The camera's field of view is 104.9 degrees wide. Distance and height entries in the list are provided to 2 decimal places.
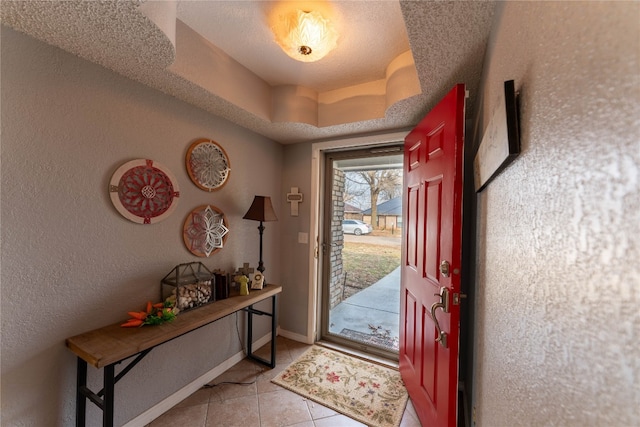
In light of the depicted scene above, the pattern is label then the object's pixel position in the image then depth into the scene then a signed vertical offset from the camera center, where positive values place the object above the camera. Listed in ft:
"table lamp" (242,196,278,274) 7.25 +0.15
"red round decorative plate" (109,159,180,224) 4.96 +0.48
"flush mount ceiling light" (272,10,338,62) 4.28 +3.32
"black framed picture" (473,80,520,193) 2.00 +0.81
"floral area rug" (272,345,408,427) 5.78 -4.49
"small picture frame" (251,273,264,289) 7.30 -1.96
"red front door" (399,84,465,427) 4.00 -0.82
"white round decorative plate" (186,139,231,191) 6.25 +1.35
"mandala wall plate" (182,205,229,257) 6.26 -0.42
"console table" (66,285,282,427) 3.99 -2.29
